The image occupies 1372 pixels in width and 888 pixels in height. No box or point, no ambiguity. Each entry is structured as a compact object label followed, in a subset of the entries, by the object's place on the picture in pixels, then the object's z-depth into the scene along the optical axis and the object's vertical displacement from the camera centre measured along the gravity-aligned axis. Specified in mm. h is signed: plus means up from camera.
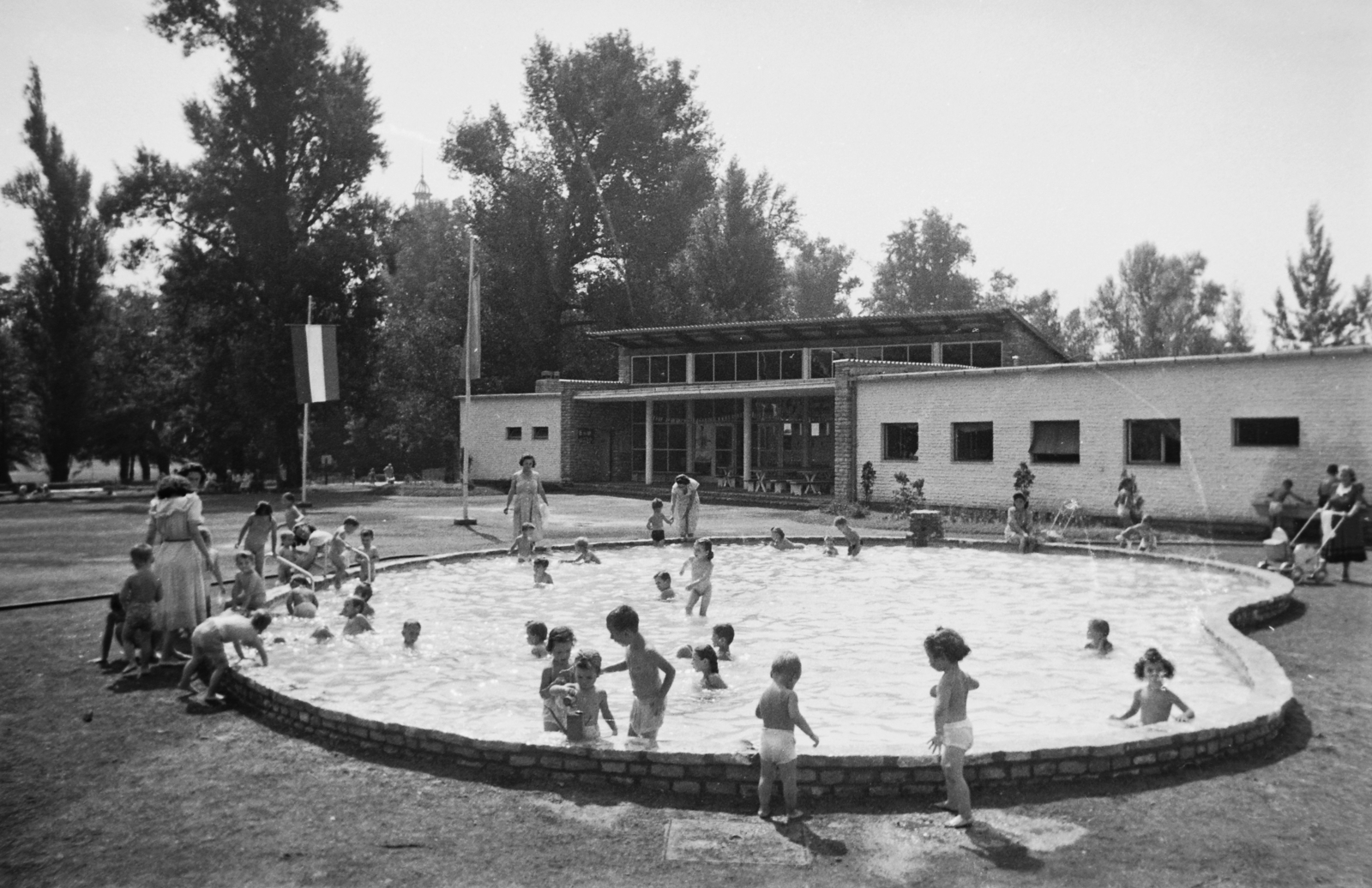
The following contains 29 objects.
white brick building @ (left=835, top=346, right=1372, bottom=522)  21797 +886
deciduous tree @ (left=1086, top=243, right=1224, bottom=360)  65250 +9952
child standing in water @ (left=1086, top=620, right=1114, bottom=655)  11492 -1837
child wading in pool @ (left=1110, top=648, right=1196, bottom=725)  7895 -1683
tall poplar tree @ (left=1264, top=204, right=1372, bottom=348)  45406 +6756
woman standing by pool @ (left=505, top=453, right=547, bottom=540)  19203 -606
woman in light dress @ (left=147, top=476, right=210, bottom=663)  9945 -872
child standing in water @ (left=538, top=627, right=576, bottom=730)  7936 -1417
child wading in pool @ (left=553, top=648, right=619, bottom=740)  7043 -1536
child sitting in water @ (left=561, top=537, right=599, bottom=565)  18141 -1536
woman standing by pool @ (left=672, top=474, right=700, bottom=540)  21188 -811
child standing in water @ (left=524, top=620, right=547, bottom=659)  10734 -1741
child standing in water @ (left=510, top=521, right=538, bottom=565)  18172 -1352
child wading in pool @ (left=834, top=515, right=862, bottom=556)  18906 -1291
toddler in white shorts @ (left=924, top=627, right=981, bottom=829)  6000 -1451
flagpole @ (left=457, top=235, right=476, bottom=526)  25386 +2643
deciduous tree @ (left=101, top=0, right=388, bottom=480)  40875 +9753
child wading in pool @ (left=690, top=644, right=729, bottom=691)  9312 -1804
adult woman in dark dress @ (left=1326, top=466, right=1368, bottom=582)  15516 -948
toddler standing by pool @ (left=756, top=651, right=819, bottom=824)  6105 -1526
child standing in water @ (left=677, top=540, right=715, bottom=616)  13617 -1412
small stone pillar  21219 -1213
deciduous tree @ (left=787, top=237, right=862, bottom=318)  78500 +13290
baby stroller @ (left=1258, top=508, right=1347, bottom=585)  15555 -1330
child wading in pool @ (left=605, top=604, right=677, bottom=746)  7500 -1478
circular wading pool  6656 -1960
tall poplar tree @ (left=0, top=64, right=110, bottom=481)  27391 +4932
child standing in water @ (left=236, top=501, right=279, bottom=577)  14078 -957
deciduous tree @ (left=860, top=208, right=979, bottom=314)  78938 +14638
